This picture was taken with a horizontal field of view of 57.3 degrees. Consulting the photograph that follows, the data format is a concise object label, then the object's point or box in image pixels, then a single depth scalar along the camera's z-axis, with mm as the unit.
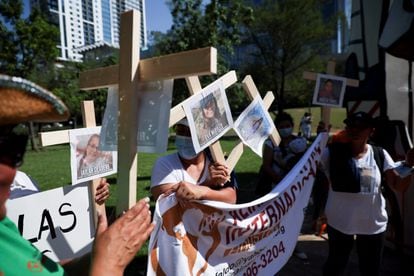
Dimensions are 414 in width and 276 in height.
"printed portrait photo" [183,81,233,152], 2018
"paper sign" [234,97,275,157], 2832
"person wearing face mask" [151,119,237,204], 2496
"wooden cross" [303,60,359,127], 3358
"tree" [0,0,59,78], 17016
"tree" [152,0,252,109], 19266
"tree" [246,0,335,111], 22031
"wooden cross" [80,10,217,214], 1620
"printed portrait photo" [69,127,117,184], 2535
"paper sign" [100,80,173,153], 1688
